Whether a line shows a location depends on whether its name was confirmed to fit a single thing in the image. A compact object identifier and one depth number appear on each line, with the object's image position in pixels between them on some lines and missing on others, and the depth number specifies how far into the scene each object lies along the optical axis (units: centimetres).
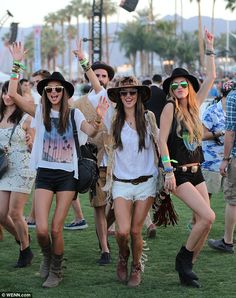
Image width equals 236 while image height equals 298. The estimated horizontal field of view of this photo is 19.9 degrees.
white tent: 4006
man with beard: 698
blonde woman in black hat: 586
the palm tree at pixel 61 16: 10822
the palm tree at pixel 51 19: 11004
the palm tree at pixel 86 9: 10048
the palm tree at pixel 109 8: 9519
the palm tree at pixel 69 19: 10519
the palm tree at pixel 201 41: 6141
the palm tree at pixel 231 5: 6296
